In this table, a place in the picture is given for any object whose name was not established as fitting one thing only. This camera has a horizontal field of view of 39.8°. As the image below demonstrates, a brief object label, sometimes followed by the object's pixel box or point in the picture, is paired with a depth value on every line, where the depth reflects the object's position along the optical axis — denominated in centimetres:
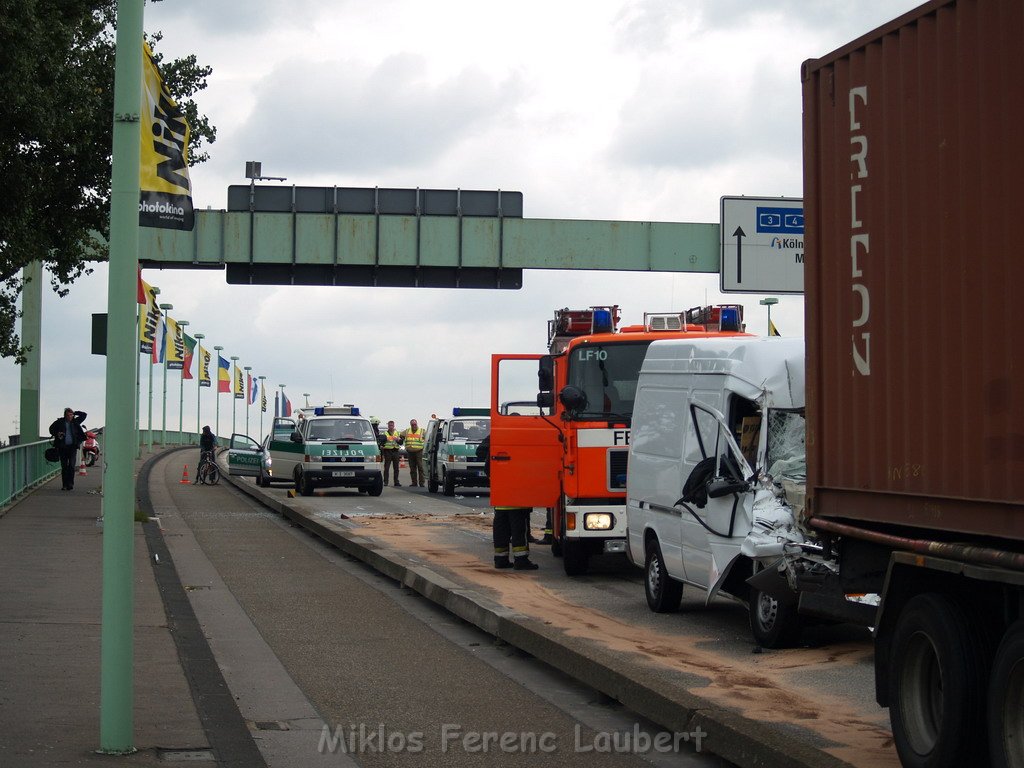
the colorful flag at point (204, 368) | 7550
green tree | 2266
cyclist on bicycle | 4141
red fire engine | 1513
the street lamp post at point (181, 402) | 9056
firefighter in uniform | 1622
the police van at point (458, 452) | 3569
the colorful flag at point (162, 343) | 5250
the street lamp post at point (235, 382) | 9136
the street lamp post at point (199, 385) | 7579
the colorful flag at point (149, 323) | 3255
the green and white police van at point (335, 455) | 3512
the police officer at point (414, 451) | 4209
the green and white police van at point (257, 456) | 3934
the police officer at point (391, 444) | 4325
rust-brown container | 588
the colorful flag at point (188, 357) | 6346
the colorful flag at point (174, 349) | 5588
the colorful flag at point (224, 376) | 8712
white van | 1054
